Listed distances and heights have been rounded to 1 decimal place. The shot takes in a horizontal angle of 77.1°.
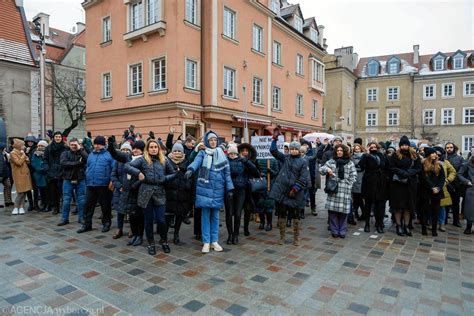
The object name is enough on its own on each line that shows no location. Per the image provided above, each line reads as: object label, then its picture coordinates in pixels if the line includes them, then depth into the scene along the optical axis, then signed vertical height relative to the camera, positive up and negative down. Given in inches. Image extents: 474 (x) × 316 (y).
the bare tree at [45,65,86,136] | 1093.8 +243.8
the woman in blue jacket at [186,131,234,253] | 209.6 -23.4
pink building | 631.8 +209.0
